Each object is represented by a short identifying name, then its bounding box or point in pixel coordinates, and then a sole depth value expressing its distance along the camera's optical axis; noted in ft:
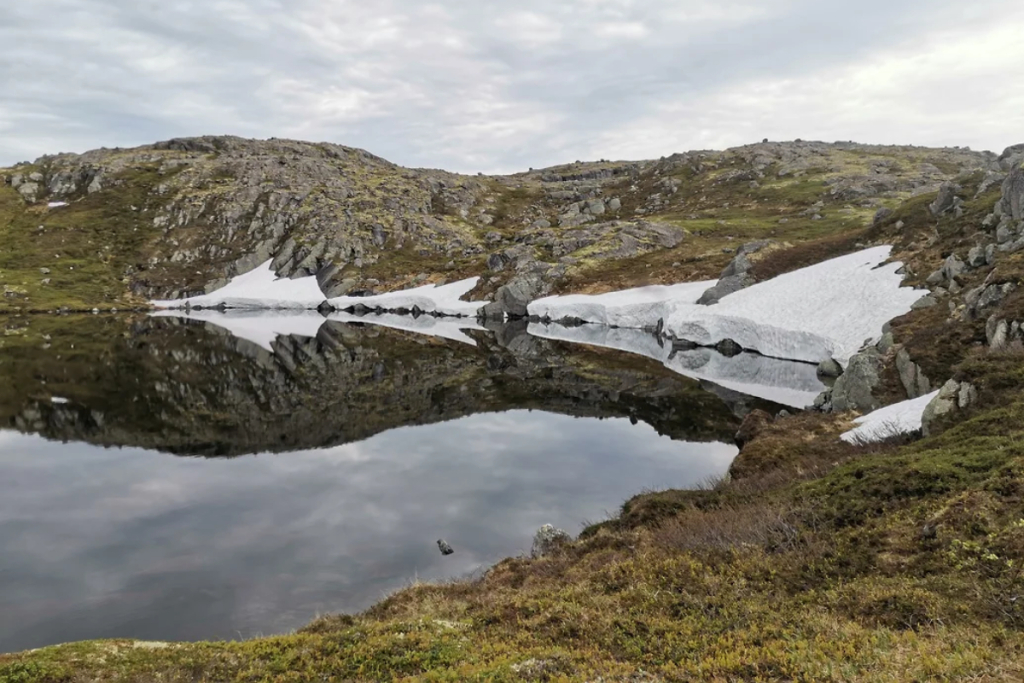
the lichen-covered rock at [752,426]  111.24
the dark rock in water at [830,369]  169.07
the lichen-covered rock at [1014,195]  168.25
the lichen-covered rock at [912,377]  99.08
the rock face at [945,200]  236.22
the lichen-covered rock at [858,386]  111.98
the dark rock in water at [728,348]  228.78
